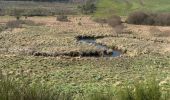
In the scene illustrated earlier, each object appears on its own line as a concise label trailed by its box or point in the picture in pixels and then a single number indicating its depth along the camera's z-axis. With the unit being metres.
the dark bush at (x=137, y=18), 58.84
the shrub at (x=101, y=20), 59.70
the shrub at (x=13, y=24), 50.20
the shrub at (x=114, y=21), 53.48
